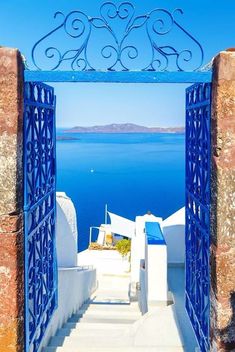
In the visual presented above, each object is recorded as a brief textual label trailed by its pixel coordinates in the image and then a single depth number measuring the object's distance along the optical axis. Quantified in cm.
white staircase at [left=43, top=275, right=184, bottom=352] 459
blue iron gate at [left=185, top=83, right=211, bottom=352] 328
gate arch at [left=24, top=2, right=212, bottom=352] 303
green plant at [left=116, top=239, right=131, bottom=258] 1386
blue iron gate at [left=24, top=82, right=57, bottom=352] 318
